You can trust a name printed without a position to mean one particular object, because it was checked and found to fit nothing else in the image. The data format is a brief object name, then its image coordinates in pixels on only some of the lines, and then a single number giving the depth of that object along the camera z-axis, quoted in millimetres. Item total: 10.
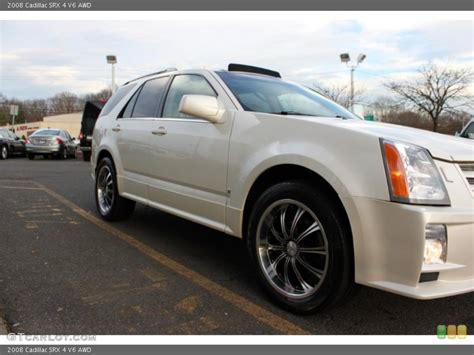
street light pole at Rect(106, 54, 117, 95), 27469
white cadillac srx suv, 2387
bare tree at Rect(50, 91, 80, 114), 84375
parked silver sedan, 18438
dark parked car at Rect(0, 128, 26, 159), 18688
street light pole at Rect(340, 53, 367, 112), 26047
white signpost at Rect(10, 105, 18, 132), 28897
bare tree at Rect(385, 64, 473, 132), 30281
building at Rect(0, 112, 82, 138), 75125
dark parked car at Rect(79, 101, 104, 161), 17344
